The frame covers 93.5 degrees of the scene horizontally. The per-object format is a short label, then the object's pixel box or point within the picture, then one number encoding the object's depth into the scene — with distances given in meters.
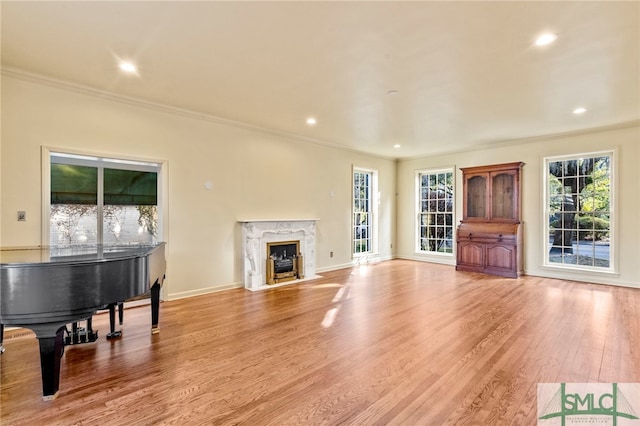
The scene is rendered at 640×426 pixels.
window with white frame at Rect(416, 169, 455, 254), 7.39
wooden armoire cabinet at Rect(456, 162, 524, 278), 5.95
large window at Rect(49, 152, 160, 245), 3.62
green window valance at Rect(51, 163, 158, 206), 3.62
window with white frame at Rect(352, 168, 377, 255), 7.36
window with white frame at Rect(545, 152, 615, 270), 5.29
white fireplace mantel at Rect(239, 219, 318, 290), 5.06
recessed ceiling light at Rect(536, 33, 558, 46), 2.49
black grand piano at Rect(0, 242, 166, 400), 1.87
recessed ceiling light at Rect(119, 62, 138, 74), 3.06
